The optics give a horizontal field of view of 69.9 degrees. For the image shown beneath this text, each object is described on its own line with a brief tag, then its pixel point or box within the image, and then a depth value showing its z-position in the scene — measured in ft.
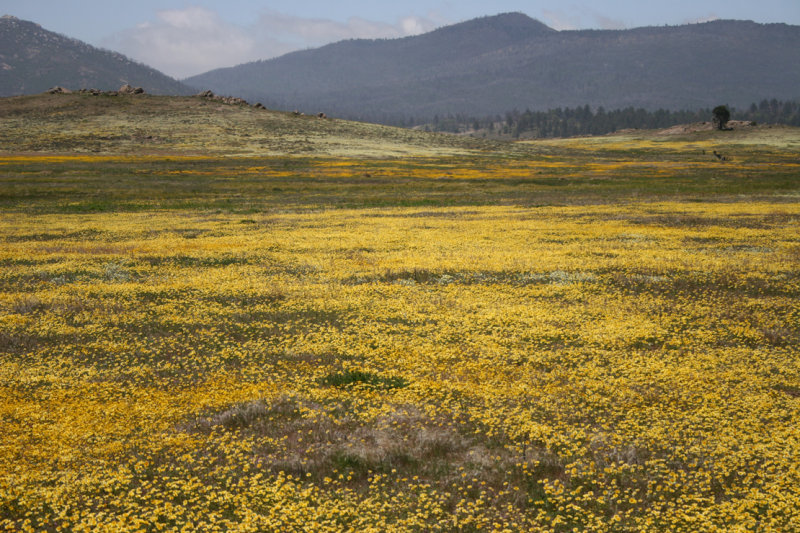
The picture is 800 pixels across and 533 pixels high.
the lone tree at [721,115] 623.36
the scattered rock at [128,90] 547.61
